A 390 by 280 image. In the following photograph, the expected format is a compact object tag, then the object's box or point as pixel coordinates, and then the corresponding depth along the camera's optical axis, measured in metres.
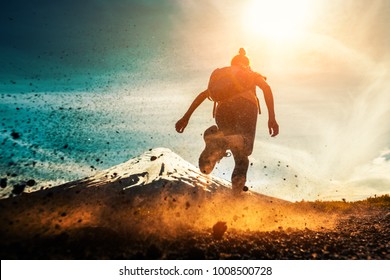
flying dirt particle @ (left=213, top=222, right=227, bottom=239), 3.84
